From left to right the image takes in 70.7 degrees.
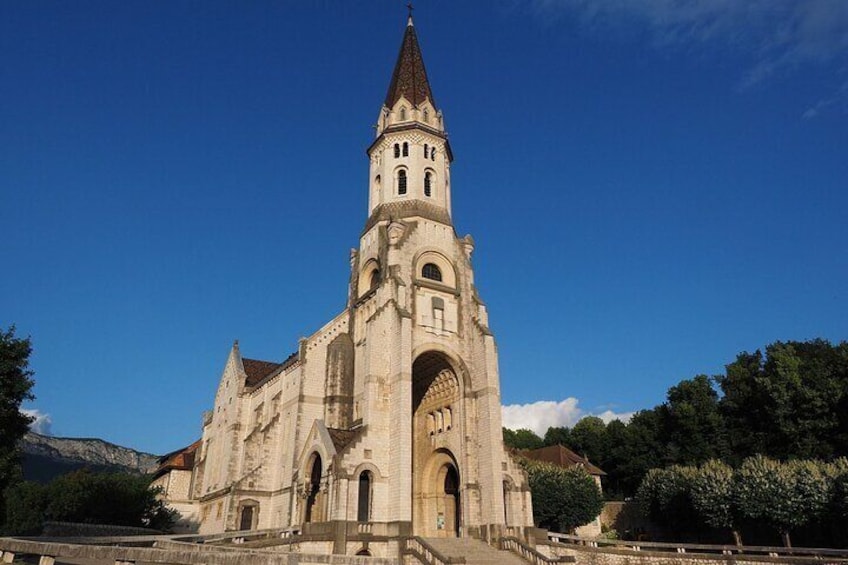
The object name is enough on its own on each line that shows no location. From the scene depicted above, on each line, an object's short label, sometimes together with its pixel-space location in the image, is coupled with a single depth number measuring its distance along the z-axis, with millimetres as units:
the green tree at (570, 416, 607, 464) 68338
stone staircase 27484
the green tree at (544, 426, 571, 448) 81994
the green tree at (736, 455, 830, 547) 34125
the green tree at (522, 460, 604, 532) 43750
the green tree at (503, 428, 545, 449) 96325
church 29844
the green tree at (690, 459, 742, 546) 37406
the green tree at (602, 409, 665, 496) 57594
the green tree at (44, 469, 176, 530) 39125
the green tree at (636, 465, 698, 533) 41875
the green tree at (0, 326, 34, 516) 25031
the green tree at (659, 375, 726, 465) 51812
